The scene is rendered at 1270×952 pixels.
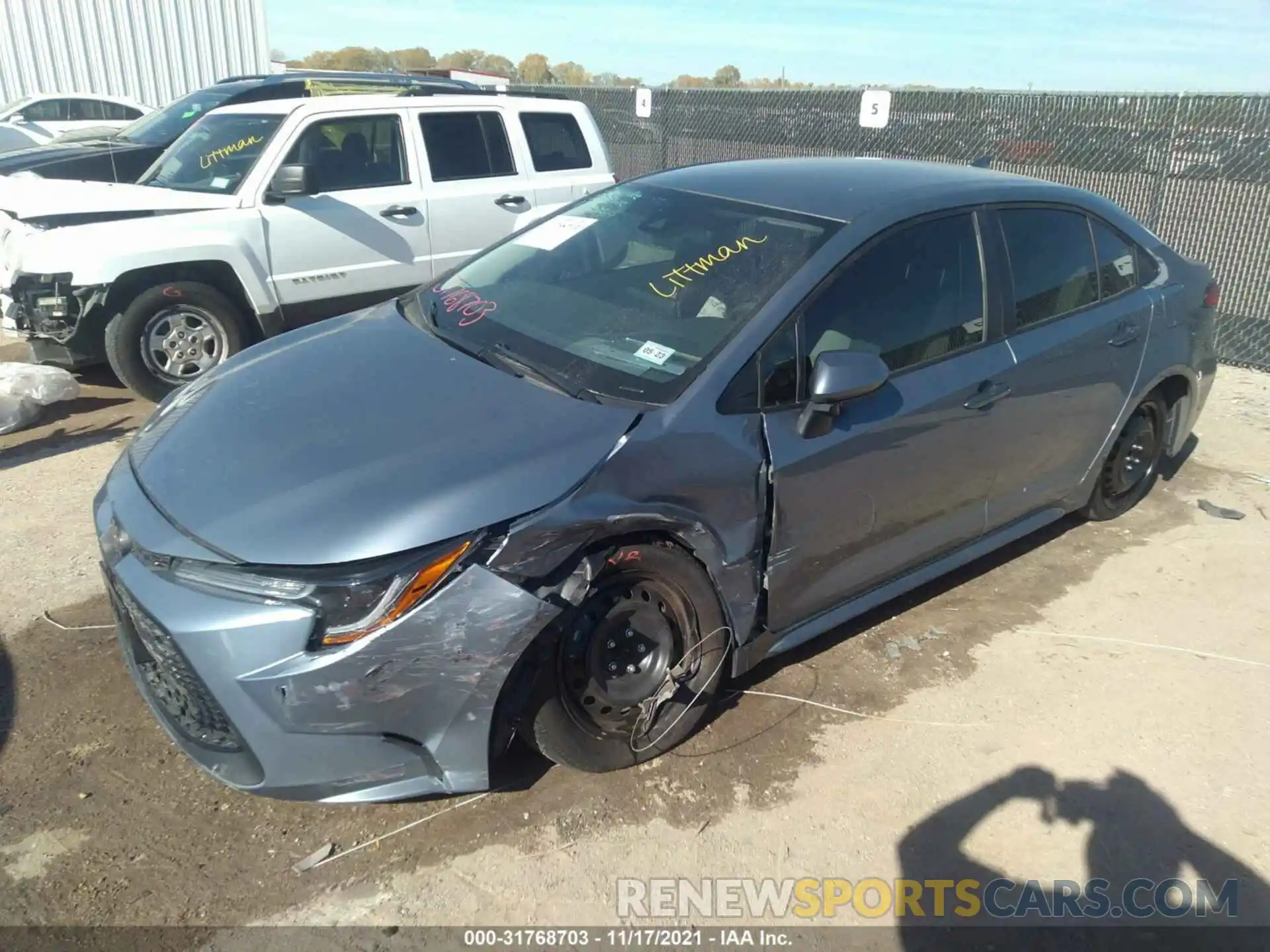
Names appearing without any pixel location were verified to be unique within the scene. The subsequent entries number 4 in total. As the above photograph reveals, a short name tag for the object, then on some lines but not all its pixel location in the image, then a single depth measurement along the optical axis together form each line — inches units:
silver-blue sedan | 95.3
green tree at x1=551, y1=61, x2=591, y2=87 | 2219.5
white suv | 229.1
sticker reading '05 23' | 120.3
